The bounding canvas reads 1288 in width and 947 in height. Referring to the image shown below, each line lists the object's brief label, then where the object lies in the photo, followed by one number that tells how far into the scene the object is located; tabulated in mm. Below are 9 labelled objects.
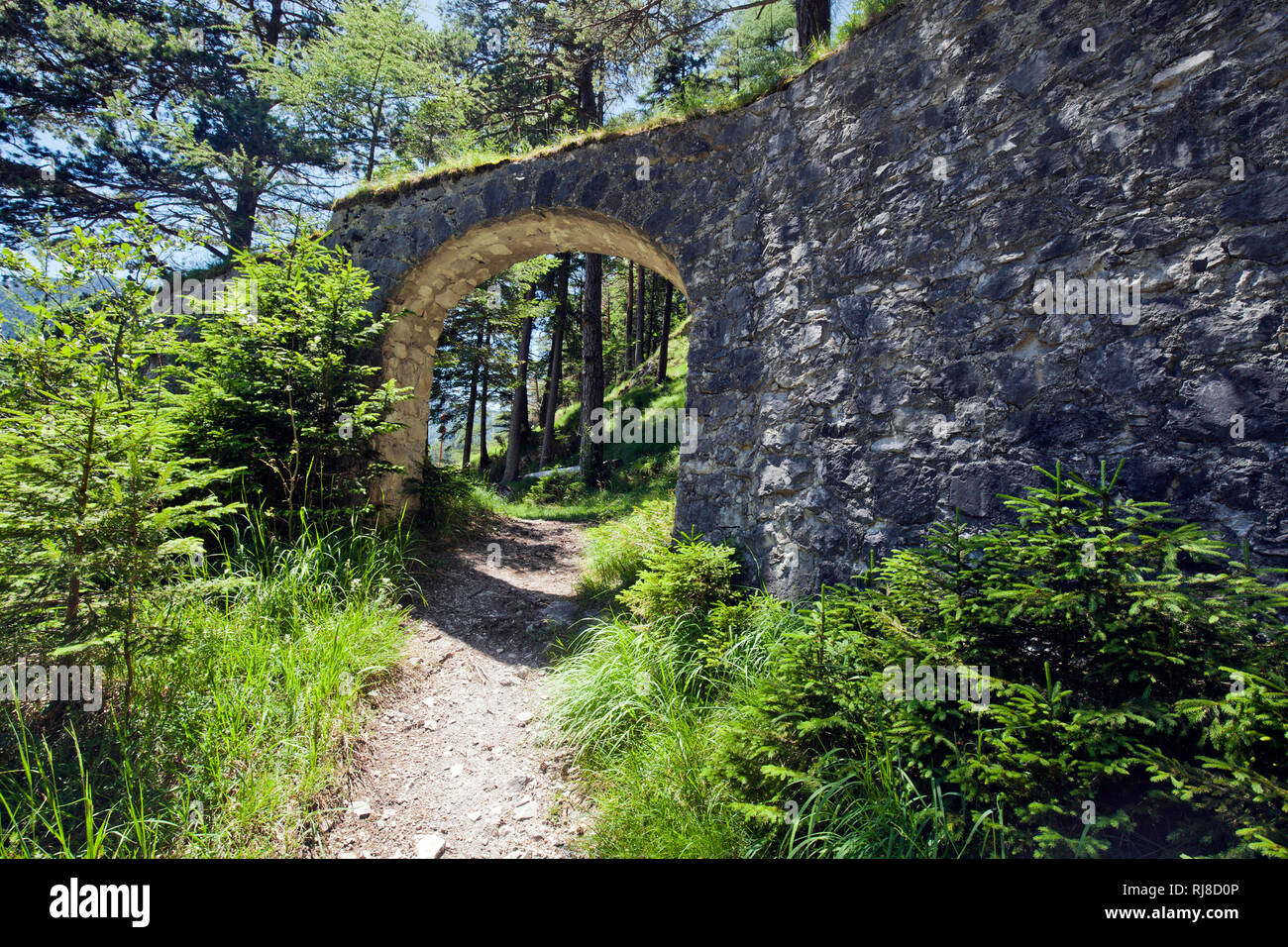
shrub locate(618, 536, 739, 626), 3787
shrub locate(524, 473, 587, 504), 11109
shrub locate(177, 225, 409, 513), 4504
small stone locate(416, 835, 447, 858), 2496
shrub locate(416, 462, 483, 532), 6422
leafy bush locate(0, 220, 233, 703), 2428
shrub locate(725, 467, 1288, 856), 1640
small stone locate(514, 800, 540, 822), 2756
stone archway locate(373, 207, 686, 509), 5410
